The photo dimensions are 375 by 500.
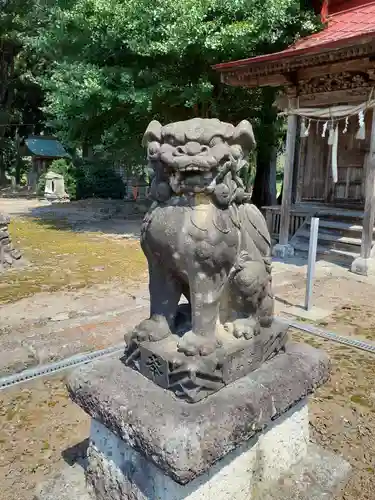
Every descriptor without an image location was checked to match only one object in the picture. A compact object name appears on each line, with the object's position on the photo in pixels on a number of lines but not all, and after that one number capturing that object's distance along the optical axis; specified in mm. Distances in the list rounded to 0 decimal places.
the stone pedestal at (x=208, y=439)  1664
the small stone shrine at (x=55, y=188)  20234
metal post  5109
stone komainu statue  1770
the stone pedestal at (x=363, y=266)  7043
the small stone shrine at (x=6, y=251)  7188
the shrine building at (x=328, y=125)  7012
